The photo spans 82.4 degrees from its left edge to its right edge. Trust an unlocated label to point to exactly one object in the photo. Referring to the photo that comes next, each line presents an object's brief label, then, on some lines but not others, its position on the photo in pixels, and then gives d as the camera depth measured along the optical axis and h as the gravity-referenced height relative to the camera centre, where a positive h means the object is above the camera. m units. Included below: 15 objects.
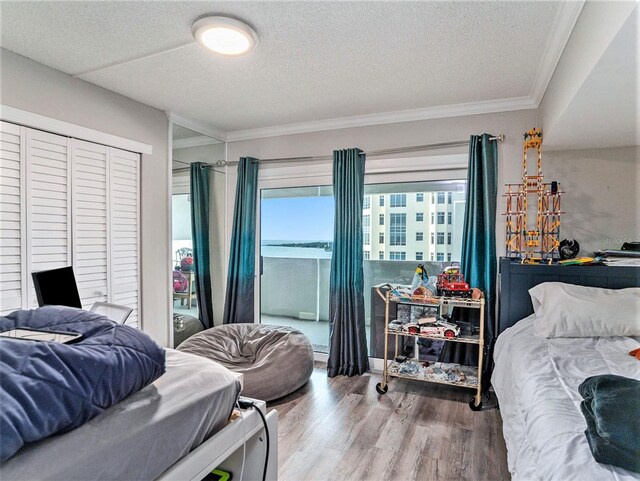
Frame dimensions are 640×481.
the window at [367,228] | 3.61 +0.09
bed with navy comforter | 0.74 -0.42
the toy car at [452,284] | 2.81 -0.36
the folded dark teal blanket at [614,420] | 0.97 -0.53
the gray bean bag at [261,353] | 2.74 -0.98
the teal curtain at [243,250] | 3.93 -0.15
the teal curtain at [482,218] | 2.98 +0.17
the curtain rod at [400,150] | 3.13 +0.81
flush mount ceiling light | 1.93 +1.12
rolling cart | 2.67 -1.05
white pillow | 2.04 -0.42
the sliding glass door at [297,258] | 3.83 -0.23
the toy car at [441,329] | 2.78 -0.70
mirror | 3.61 +0.12
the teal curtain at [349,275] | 3.41 -0.35
